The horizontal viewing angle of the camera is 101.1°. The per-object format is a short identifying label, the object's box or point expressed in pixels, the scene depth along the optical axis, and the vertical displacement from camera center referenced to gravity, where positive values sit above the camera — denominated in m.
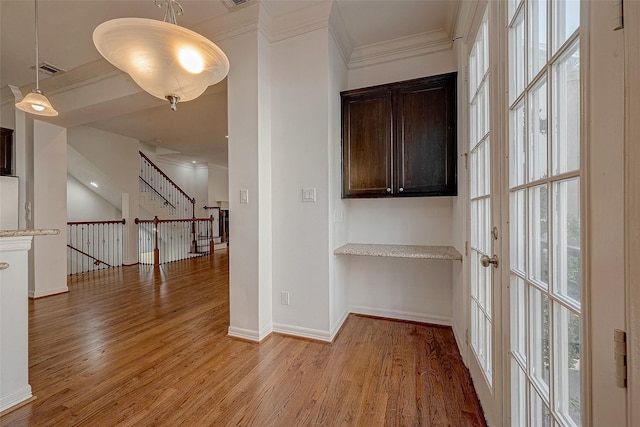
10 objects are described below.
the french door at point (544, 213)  0.72 -0.01
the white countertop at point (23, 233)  1.49 -0.11
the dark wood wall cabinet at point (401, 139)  2.29 +0.67
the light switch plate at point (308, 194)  2.32 +0.16
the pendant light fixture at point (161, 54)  1.20 +0.80
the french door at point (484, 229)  1.27 -0.11
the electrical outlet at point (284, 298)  2.44 -0.79
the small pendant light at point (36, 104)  2.17 +0.93
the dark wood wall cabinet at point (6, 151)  3.41 +0.84
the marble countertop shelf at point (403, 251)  2.19 -0.35
